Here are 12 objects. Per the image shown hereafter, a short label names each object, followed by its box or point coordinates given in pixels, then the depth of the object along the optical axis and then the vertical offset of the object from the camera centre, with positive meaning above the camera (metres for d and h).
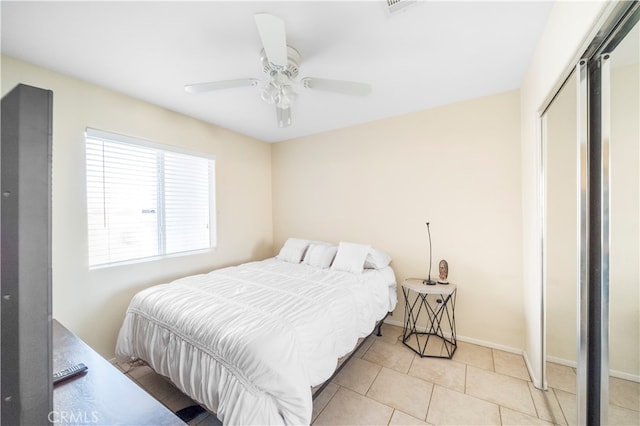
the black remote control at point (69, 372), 0.92 -0.65
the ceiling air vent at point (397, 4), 1.29 +1.12
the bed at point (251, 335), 1.22 -0.79
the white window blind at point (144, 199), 2.15 +0.13
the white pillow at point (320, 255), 2.89 -0.55
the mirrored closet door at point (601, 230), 0.95 -0.10
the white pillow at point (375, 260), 2.64 -0.56
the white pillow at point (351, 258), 2.60 -0.54
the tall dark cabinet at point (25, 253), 0.37 -0.06
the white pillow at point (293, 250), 3.14 -0.54
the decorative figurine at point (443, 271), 2.47 -0.65
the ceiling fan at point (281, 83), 1.39 +0.88
